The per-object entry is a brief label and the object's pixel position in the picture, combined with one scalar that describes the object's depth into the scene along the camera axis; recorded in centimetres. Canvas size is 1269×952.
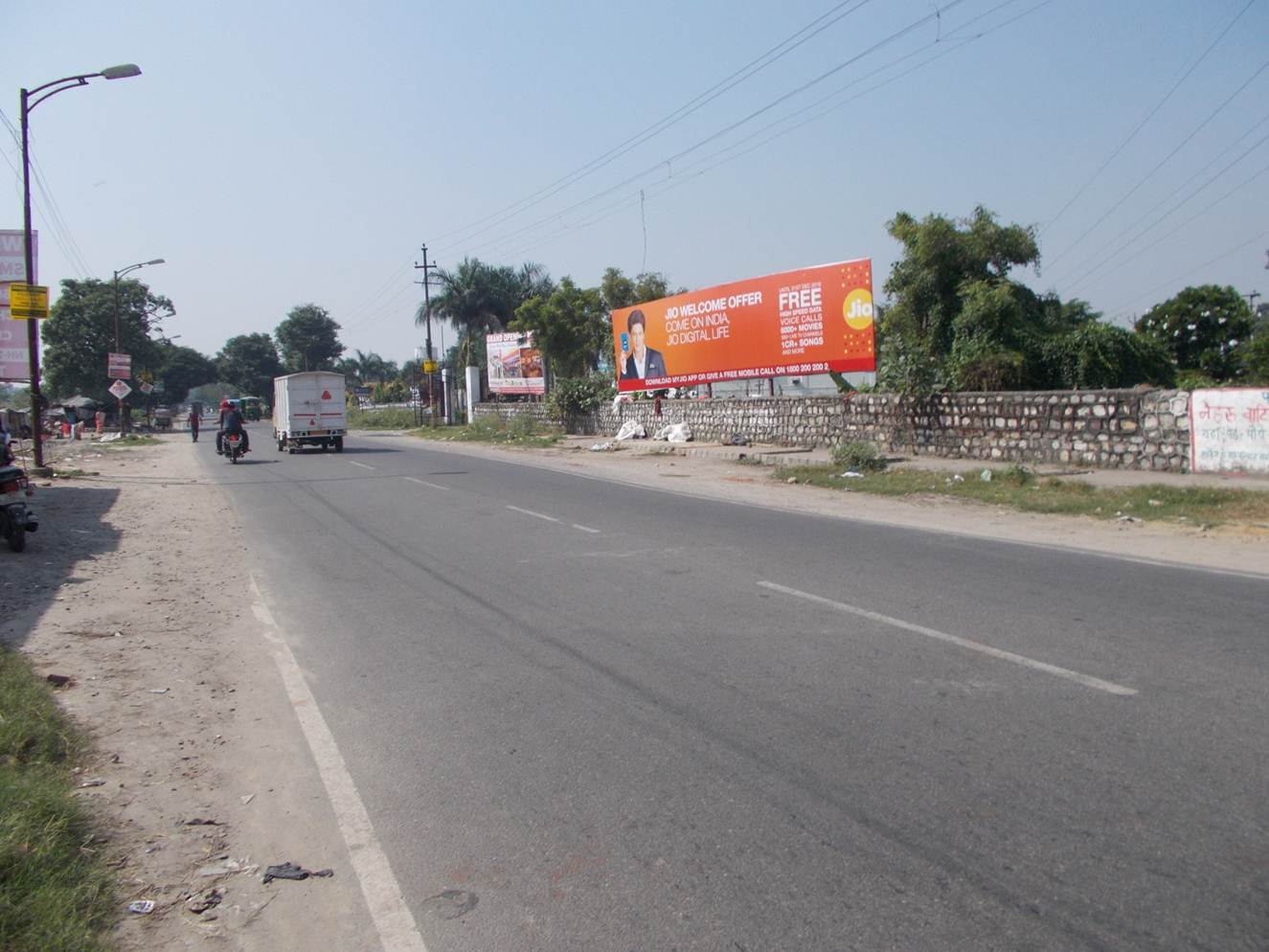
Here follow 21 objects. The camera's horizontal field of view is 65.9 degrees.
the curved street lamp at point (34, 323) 2192
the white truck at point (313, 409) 3456
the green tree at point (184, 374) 10643
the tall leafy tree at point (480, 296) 5950
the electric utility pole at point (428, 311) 5356
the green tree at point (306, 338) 10956
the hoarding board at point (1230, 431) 1535
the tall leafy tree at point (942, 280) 2530
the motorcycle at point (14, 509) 1177
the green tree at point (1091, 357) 2381
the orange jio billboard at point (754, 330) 2530
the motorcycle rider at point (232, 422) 2981
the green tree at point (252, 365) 11275
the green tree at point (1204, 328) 3738
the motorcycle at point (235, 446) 2978
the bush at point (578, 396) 3991
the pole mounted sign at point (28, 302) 2178
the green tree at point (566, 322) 4609
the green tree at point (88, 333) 6406
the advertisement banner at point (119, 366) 4866
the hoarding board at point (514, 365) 4859
